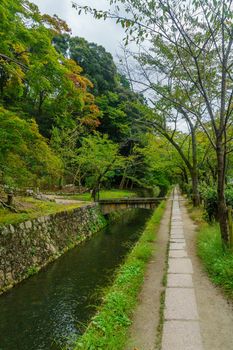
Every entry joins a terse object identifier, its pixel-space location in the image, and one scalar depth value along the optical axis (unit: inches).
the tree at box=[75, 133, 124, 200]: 784.5
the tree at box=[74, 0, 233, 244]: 198.0
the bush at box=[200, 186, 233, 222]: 356.6
